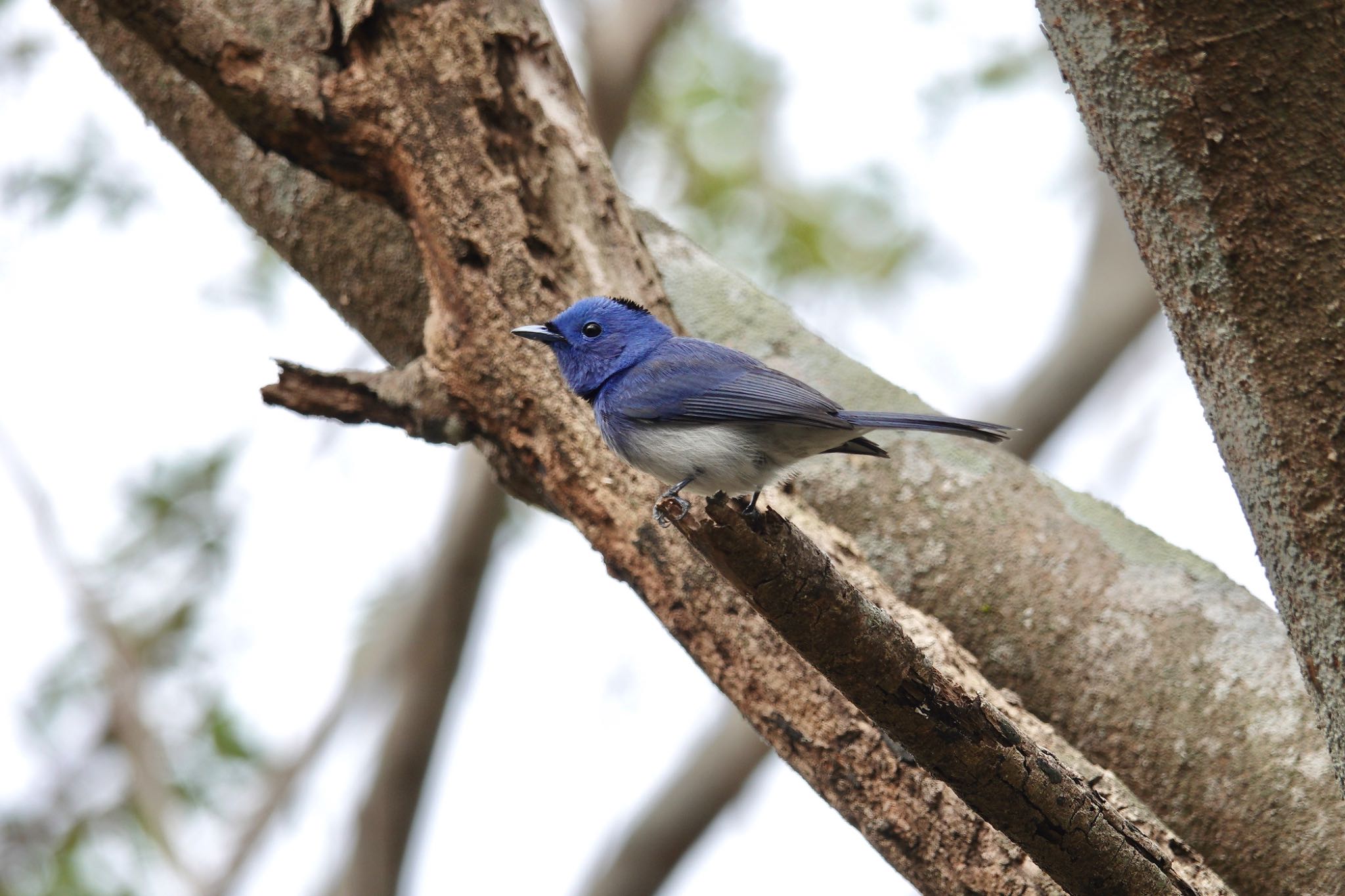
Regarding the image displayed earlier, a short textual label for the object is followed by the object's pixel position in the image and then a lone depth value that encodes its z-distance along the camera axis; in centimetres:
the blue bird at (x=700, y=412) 656
